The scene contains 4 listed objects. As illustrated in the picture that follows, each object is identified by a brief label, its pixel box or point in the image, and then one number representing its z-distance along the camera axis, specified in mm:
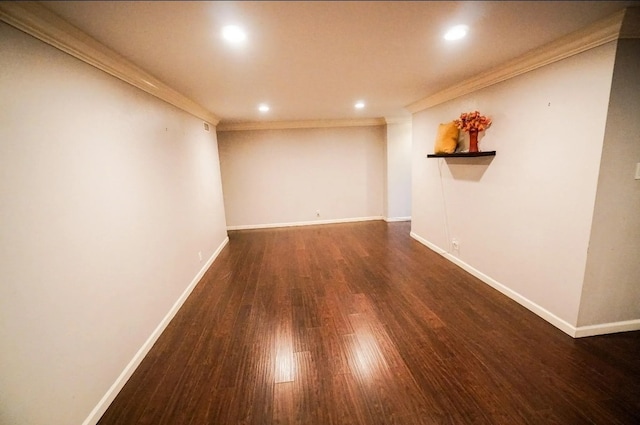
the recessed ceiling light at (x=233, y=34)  1646
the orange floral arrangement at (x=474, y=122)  2957
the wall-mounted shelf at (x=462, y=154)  2869
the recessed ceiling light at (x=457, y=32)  1776
